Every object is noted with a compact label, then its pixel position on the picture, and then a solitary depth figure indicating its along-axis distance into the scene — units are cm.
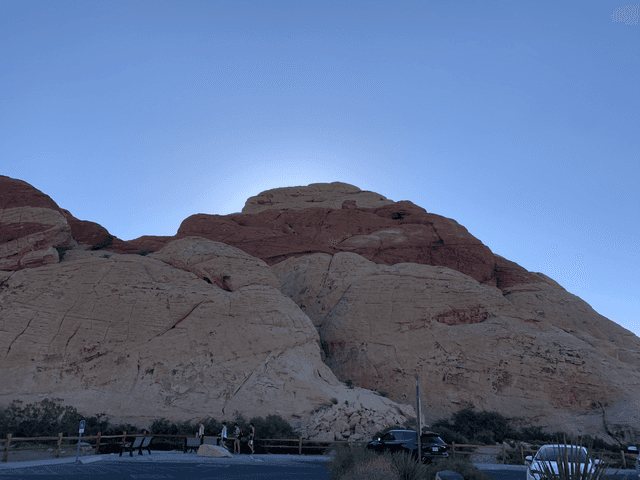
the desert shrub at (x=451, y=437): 2664
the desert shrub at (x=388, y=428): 2540
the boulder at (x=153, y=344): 2684
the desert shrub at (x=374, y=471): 1103
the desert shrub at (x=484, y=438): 2803
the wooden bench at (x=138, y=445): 2053
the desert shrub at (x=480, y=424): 2959
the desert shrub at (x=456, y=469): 1272
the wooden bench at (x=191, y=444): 2241
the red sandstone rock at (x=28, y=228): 3259
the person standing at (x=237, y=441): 2306
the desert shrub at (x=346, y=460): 1368
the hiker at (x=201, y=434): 2230
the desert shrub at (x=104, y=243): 4494
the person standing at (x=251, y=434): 2267
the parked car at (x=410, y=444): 1878
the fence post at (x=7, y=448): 1700
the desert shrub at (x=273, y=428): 2481
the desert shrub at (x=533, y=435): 2895
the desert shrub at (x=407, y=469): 1181
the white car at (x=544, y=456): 1170
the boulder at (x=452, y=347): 3244
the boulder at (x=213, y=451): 2038
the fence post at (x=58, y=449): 1879
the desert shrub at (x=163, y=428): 2452
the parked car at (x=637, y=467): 1308
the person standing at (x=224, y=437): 2232
